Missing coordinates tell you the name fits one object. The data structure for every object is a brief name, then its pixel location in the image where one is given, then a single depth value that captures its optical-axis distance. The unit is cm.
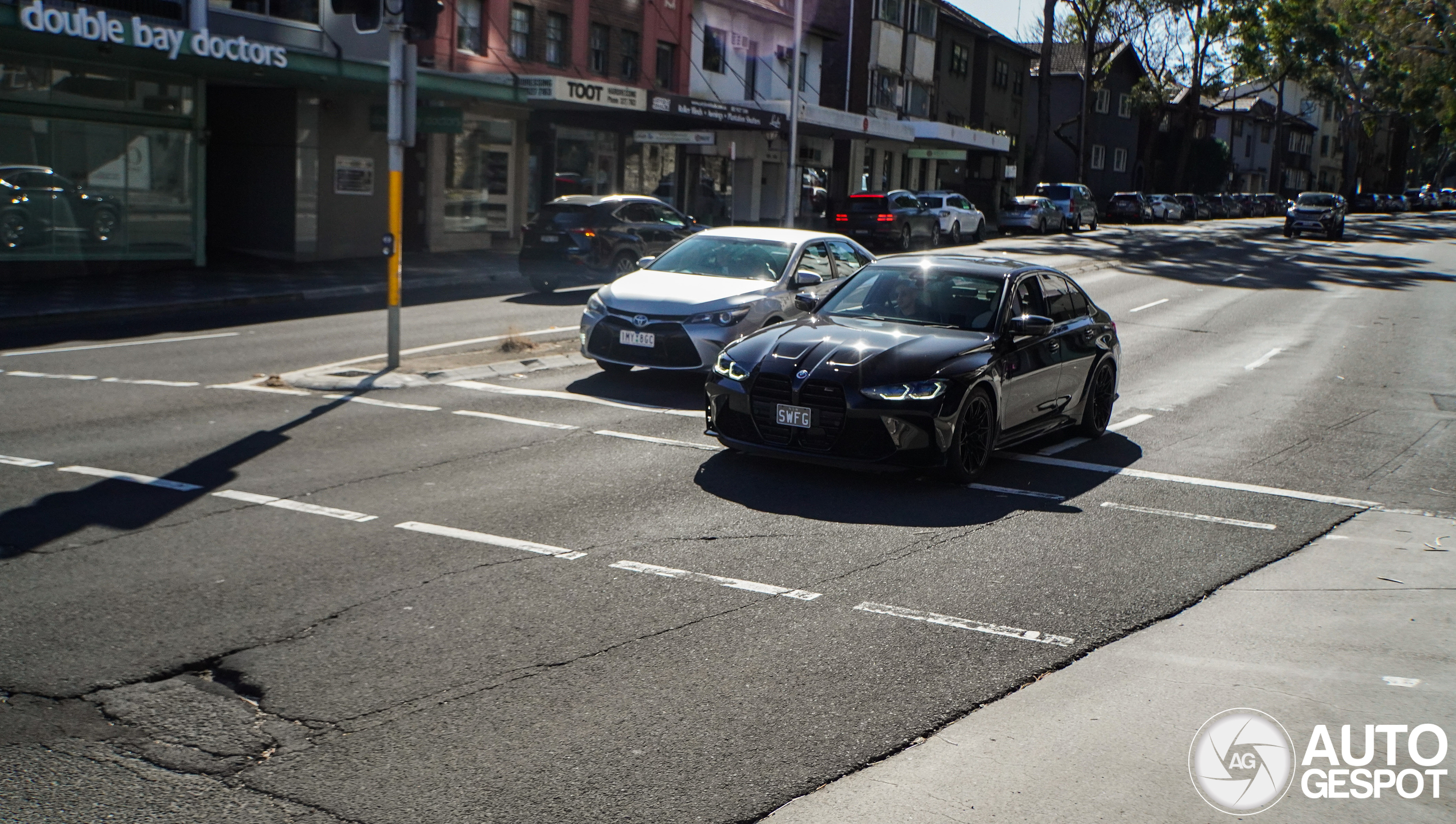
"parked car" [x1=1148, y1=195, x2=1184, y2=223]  6512
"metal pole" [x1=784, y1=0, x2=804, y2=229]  3197
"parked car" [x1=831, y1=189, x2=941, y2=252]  3612
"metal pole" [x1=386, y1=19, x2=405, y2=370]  1225
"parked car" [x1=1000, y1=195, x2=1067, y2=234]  4634
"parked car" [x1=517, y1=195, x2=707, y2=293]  2150
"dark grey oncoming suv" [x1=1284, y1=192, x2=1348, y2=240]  5097
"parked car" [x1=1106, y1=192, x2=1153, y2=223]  6188
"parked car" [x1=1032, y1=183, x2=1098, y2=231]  5003
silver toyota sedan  1220
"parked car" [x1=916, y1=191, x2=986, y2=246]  3984
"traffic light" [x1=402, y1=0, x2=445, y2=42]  1151
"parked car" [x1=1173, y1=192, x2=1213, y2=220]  6969
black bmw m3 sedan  847
